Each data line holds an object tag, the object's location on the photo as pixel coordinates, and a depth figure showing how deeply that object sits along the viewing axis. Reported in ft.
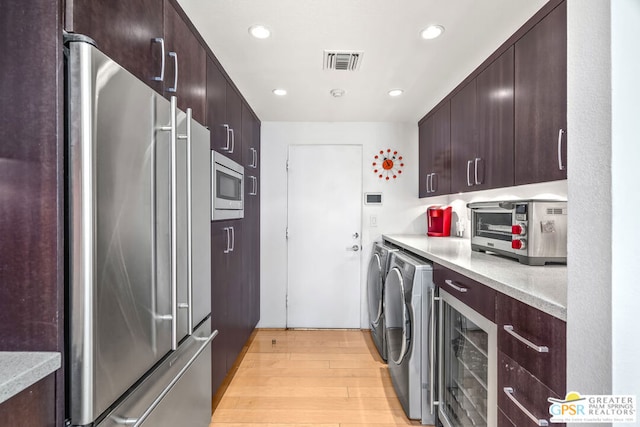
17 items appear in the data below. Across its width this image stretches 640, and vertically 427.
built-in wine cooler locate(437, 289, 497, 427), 4.26
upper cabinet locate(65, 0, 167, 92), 2.89
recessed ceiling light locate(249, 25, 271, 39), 5.71
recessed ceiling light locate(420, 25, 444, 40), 5.66
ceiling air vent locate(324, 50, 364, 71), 6.63
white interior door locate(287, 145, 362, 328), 11.73
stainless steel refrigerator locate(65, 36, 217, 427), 2.69
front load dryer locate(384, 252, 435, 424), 6.26
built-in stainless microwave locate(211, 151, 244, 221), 6.48
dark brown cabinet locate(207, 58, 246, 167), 6.55
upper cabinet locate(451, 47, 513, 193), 6.05
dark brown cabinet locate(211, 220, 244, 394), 6.69
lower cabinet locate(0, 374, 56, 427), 2.24
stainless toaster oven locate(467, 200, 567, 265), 4.80
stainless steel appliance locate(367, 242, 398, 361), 9.04
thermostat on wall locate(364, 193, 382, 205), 11.76
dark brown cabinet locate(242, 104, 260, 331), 9.62
